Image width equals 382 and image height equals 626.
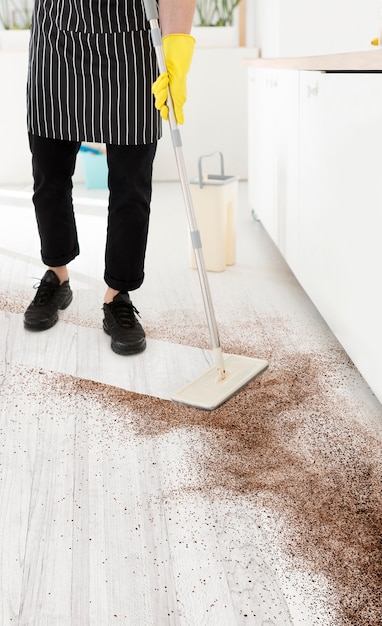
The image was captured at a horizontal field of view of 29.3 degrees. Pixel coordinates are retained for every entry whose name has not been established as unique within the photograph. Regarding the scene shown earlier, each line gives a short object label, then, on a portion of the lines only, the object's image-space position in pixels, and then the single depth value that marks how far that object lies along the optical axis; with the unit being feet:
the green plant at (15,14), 14.51
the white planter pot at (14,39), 14.20
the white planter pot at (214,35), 14.14
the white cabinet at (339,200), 4.59
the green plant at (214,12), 14.26
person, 5.66
